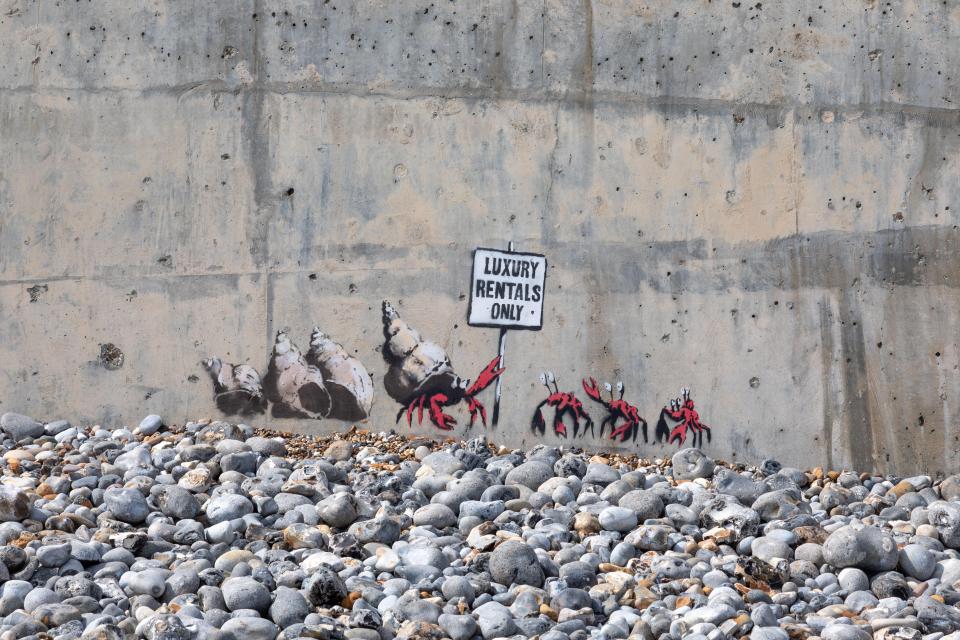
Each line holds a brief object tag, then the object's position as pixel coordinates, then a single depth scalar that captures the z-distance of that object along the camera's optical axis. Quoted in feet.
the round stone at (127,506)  32.37
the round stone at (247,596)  27.02
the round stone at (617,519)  32.86
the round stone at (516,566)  29.37
